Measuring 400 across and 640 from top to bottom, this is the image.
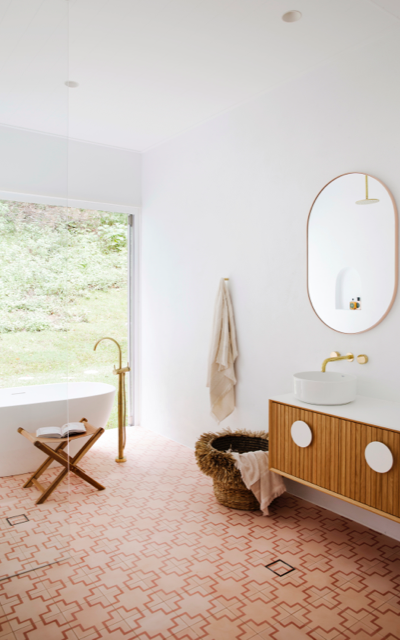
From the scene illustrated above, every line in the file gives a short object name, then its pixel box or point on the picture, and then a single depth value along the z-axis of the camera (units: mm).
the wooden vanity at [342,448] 2152
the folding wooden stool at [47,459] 2406
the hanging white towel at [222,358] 3607
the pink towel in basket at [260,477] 2908
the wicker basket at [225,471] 2939
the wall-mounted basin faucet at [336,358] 2755
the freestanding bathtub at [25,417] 2404
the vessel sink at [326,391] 2494
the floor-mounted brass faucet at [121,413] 3926
